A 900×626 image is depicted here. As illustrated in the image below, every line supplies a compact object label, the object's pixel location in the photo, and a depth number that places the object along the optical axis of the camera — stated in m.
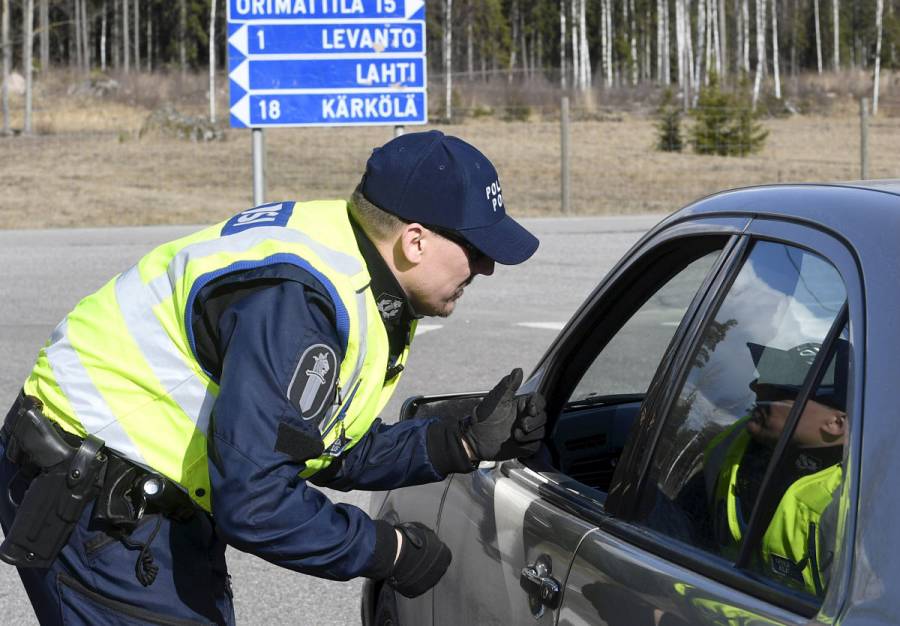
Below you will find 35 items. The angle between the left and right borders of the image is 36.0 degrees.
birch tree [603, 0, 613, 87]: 63.70
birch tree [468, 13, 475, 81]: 74.47
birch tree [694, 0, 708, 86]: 54.72
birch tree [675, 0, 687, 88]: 56.41
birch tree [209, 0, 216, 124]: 38.32
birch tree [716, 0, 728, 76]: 68.56
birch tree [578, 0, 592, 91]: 59.97
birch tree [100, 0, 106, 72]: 72.72
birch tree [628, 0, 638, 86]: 69.90
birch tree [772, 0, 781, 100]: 54.81
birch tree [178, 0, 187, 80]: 75.62
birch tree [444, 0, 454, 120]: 41.32
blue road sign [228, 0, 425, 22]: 13.39
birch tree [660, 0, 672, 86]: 63.10
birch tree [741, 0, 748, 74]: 65.94
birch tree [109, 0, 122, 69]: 75.40
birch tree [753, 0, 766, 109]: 49.76
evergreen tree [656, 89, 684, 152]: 29.39
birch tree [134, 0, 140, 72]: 75.12
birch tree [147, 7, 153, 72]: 79.69
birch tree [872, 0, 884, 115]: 47.09
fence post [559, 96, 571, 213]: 19.80
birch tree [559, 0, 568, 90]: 69.71
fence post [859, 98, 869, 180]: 19.88
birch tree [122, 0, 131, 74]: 69.99
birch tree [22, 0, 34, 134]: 36.34
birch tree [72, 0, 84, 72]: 73.21
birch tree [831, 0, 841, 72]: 73.75
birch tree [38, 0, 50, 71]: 56.92
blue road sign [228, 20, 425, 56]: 13.52
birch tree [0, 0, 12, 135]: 36.19
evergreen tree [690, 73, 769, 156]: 26.73
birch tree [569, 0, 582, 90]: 59.33
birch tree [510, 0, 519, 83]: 87.56
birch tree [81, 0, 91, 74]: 72.12
